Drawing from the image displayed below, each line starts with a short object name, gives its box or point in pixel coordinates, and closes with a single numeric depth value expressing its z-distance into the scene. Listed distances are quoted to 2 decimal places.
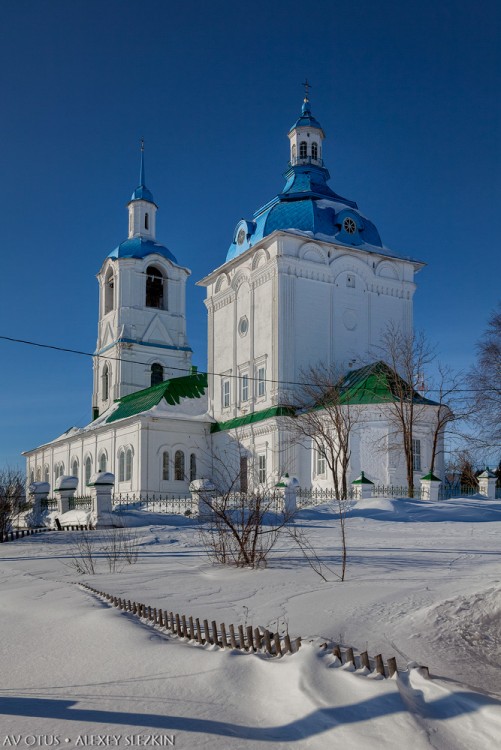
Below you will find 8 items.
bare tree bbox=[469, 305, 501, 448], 31.16
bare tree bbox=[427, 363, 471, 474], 27.95
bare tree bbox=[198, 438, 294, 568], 12.54
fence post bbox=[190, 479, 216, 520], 20.86
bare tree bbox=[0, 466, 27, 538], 20.98
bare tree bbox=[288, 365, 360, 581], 27.47
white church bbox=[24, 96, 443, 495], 30.02
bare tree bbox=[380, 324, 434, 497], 27.11
